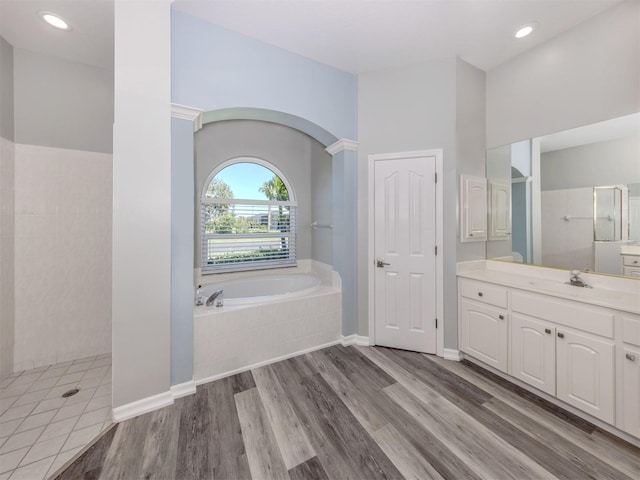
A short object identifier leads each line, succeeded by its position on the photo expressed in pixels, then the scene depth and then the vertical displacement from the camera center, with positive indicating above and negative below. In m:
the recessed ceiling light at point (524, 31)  2.12 +1.76
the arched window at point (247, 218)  3.51 +0.32
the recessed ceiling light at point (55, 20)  1.94 +1.71
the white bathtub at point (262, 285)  3.36 -0.62
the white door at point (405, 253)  2.59 -0.14
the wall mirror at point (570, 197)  1.88 +0.36
